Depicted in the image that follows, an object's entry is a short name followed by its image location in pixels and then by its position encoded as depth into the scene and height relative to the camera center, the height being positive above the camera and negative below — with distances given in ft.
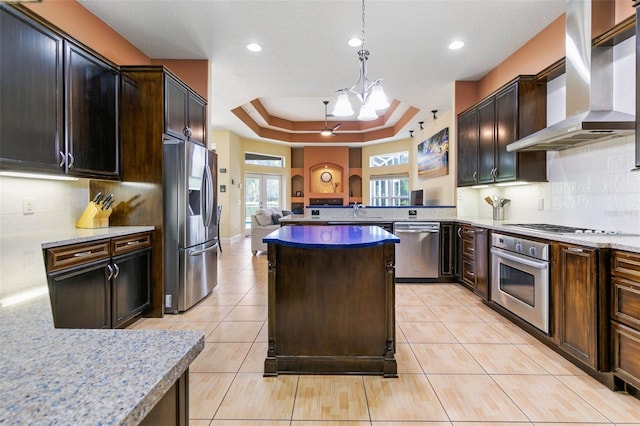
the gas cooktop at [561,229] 8.05 -0.59
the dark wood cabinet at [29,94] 6.66 +2.63
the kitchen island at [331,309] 7.17 -2.26
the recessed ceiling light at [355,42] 12.12 +6.42
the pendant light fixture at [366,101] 9.11 +3.20
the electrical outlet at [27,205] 8.16 +0.16
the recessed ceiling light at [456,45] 12.34 +6.40
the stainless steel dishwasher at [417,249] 14.66 -1.84
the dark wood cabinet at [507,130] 11.40 +2.99
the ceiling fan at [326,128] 24.00 +7.55
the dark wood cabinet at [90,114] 8.29 +2.72
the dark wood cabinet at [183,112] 10.59 +3.59
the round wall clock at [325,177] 34.99 +3.54
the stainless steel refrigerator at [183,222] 10.52 -0.38
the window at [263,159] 31.82 +5.23
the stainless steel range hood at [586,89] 7.86 +3.24
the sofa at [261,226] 22.12 -1.12
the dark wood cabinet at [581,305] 6.69 -2.16
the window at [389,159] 31.45 +5.16
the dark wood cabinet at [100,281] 7.04 -1.80
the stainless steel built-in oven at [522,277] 8.37 -2.01
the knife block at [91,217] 9.42 -0.18
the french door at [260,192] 32.07 +1.82
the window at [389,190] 32.45 +2.00
